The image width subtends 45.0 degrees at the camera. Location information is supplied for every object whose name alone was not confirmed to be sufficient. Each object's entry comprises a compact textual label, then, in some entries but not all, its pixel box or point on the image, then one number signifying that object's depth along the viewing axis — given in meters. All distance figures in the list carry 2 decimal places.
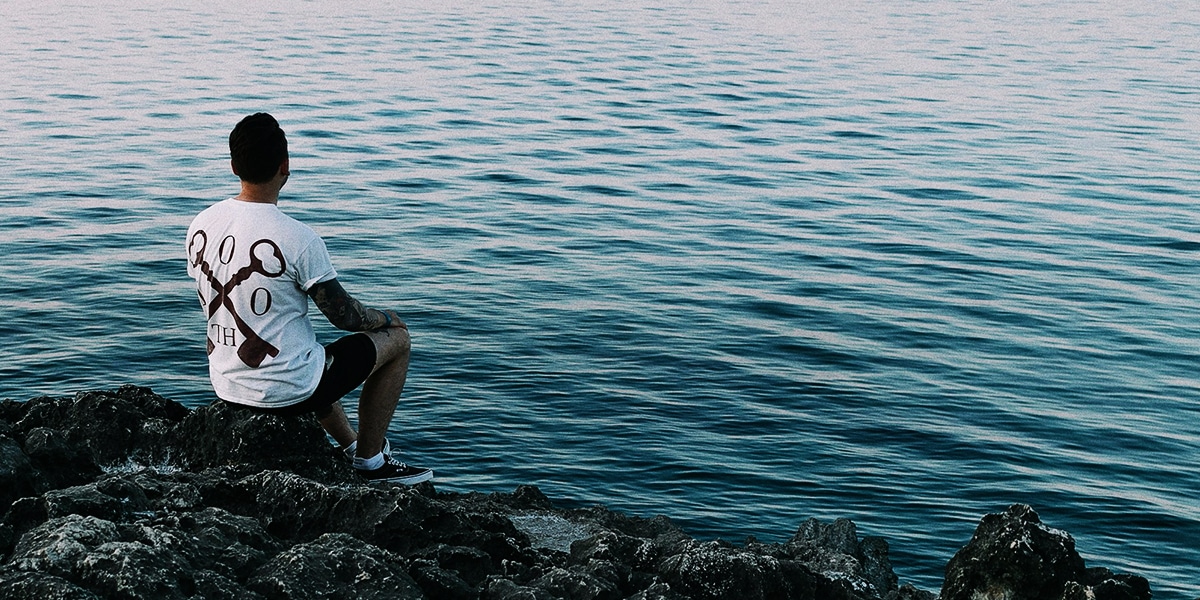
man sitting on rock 7.03
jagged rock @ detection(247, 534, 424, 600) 5.45
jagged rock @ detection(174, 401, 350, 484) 7.48
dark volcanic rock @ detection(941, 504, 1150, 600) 7.05
